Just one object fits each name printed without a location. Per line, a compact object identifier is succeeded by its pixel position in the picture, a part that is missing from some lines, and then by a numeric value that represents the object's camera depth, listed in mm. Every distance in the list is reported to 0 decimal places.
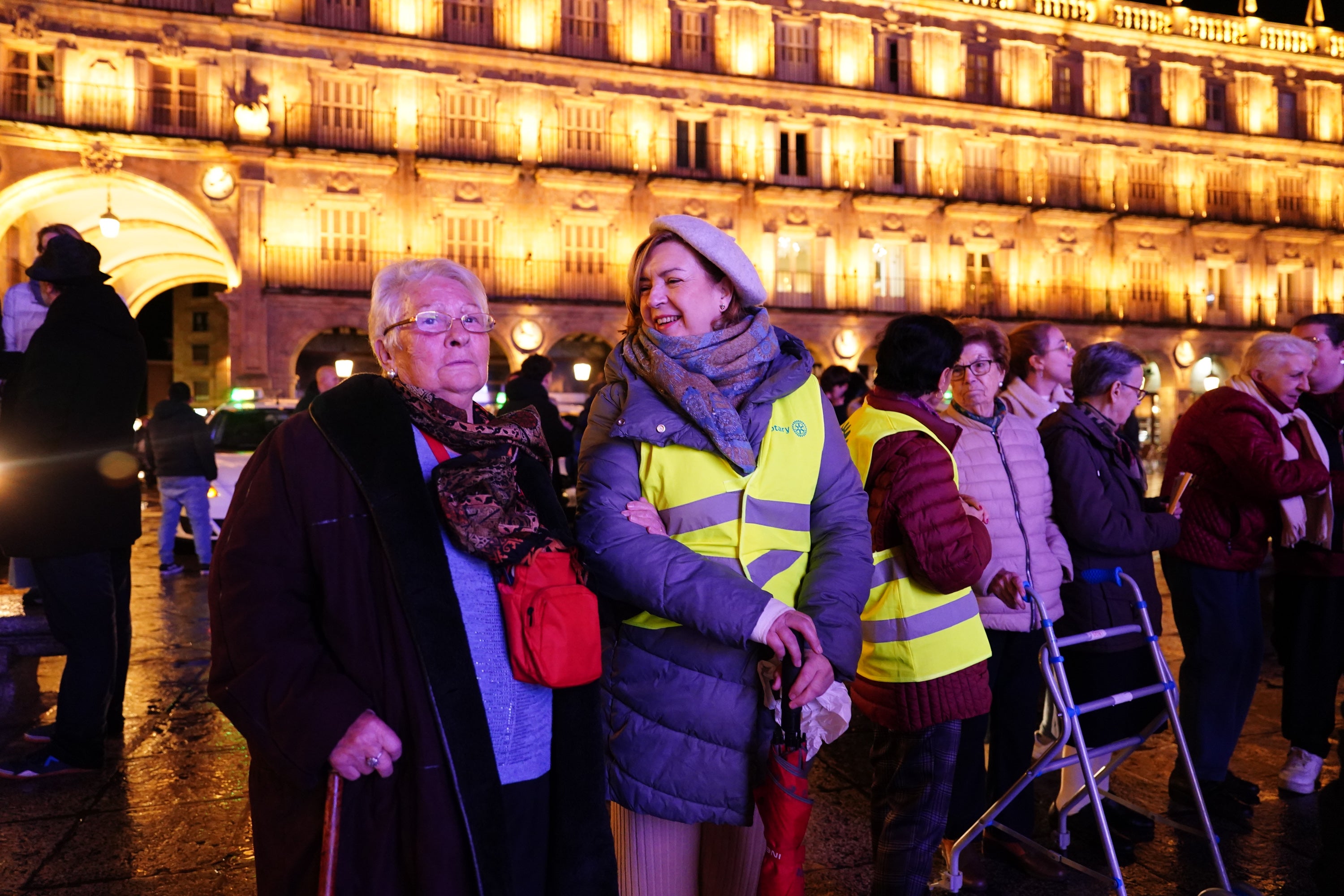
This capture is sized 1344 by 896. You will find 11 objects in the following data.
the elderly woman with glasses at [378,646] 1745
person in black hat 3898
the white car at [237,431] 10438
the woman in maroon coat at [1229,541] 3982
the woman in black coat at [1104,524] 3582
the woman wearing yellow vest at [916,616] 2754
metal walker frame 2896
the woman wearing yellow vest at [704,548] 2062
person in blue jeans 9305
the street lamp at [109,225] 17484
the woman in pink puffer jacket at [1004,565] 3334
